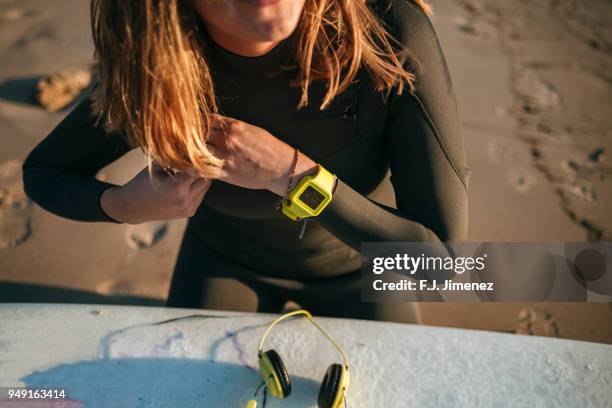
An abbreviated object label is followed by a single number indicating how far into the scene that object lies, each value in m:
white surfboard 0.97
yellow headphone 0.93
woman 0.81
